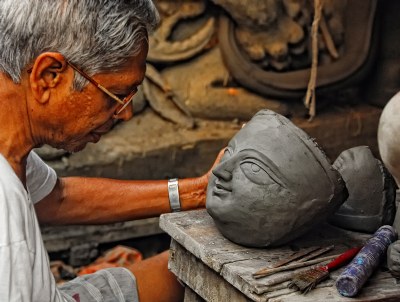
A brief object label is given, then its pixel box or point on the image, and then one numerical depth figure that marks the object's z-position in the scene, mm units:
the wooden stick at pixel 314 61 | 4152
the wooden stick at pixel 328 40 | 4945
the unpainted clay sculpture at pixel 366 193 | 2814
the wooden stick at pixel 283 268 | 2490
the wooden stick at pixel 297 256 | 2573
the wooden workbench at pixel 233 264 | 2436
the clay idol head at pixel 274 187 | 2584
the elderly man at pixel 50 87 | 2162
